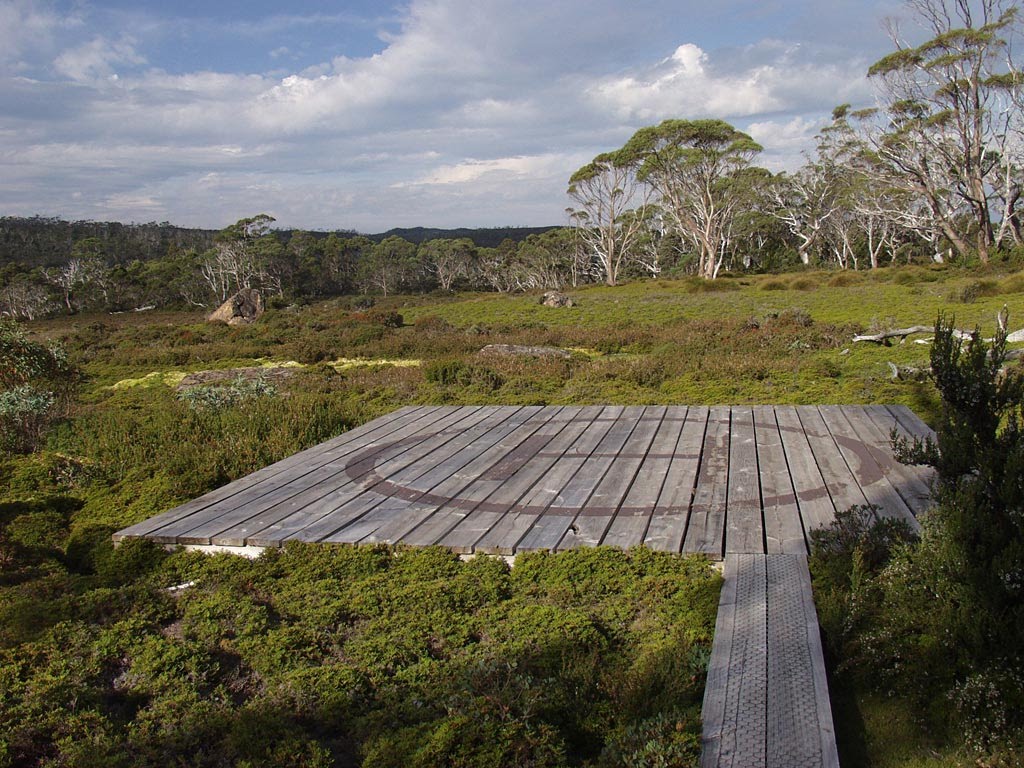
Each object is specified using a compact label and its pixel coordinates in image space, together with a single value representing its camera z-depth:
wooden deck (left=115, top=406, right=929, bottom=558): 4.34
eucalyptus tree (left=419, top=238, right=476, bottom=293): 81.50
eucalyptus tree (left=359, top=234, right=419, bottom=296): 79.00
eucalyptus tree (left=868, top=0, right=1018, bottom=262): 34.84
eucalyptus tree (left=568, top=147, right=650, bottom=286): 53.31
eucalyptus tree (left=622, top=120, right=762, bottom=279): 46.91
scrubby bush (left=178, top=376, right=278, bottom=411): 9.61
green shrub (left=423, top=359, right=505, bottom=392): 11.91
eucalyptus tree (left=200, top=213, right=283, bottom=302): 67.62
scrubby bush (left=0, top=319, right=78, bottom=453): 8.58
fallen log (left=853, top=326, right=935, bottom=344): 14.23
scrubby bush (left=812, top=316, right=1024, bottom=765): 2.62
